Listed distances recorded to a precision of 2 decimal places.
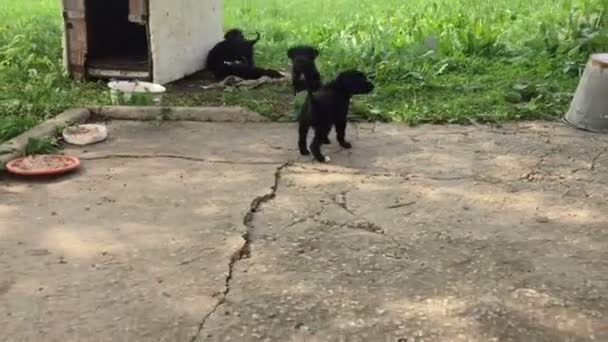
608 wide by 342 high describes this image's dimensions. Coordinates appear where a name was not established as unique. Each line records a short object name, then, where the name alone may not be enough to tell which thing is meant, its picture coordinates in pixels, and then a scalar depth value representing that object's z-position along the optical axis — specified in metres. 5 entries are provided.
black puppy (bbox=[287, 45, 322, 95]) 5.31
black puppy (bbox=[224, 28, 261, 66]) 7.59
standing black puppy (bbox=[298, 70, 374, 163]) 4.96
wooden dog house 7.14
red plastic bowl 4.61
